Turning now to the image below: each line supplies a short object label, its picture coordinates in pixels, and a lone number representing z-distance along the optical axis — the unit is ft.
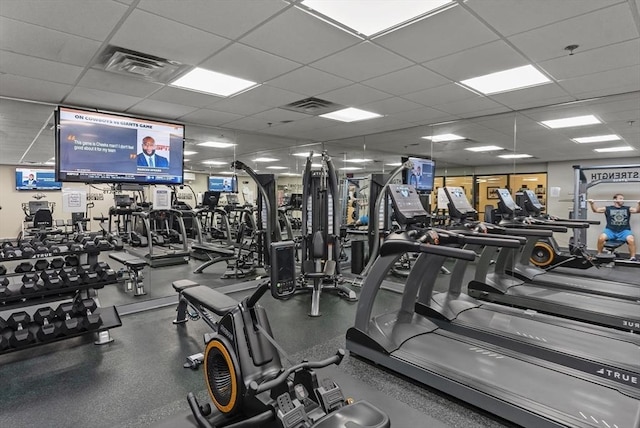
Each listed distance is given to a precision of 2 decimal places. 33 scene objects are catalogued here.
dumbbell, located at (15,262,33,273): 9.81
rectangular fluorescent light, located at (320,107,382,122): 16.79
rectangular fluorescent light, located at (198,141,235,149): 18.28
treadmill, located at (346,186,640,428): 6.21
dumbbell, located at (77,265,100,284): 10.03
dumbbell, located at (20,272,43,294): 9.25
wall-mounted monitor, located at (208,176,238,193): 18.68
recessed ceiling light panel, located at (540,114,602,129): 16.44
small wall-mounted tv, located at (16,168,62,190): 22.37
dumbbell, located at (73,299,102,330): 9.49
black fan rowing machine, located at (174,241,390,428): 4.85
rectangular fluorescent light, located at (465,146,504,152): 19.65
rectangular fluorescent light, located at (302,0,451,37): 7.49
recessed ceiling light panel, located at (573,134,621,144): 18.83
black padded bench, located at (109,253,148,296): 13.08
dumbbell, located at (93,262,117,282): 10.30
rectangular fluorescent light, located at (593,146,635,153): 18.49
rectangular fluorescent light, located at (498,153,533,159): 18.21
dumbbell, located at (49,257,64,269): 10.33
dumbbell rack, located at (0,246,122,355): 8.81
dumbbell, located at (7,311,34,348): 8.50
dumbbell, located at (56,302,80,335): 9.18
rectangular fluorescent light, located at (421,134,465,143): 20.39
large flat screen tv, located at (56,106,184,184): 12.94
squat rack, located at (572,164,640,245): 17.33
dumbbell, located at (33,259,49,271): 10.17
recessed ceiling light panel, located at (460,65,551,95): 11.62
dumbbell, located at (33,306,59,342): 8.86
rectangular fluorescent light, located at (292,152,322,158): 24.15
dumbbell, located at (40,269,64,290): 9.55
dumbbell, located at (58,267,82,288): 9.75
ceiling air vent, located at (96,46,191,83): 9.95
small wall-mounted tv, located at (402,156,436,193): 20.80
